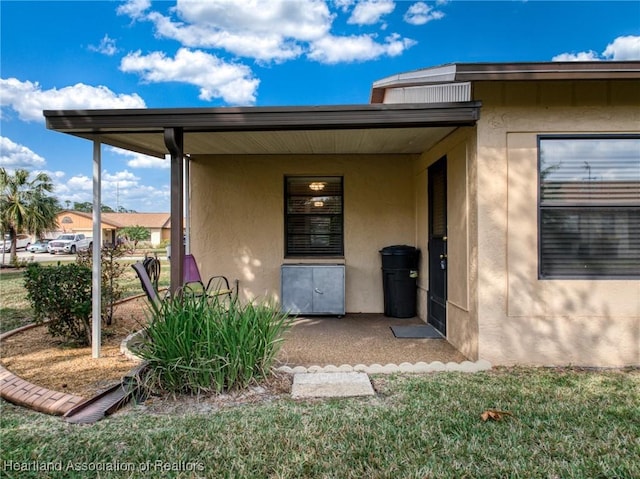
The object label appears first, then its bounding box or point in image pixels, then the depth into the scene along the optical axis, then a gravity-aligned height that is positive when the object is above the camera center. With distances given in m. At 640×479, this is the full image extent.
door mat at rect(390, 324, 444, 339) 5.39 -1.28
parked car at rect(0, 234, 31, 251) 35.42 +0.09
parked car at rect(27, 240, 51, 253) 33.38 -0.34
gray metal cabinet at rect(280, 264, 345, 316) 6.50 -0.77
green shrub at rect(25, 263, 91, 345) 4.89 -0.64
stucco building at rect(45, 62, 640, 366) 4.15 +0.51
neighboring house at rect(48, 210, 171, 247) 47.34 +2.52
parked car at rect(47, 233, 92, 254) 31.94 +0.06
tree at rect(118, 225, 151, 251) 34.93 +1.21
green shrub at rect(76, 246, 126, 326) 5.51 -0.38
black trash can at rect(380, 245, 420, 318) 6.44 -0.59
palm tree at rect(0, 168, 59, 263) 18.02 +1.75
